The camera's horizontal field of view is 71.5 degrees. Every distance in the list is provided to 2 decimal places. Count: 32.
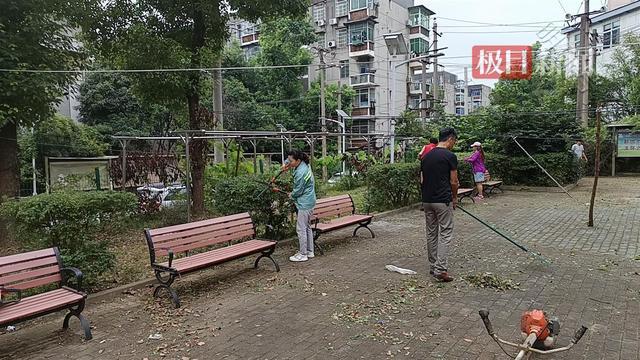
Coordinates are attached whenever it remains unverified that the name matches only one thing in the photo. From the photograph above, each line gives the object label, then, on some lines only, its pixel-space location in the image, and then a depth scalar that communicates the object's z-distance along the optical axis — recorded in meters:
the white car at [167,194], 10.48
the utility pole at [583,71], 19.11
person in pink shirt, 12.95
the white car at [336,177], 18.88
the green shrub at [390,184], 10.95
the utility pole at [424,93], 24.20
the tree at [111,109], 23.75
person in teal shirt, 6.53
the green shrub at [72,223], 4.84
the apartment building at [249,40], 46.59
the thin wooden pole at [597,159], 8.14
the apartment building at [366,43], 40.59
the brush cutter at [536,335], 3.38
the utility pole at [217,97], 11.05
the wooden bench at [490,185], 14.25
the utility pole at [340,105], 19.30
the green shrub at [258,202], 7.27
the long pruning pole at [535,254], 6.42
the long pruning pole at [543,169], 15.13
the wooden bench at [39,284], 3.81
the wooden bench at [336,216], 7.30
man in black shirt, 5.55
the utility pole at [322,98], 26.84
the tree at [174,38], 8.97
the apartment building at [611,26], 29.28
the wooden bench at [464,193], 12.25
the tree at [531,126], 16.38
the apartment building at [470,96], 78.38
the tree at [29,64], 6.87
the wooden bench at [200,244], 5.00
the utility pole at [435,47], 28.83
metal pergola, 8.64
